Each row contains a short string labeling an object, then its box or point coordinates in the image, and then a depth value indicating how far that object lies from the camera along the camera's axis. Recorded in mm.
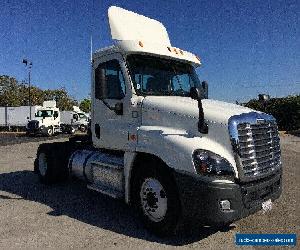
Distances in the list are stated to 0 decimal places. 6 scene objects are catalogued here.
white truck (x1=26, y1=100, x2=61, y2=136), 22815
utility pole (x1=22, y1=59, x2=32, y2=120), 33483
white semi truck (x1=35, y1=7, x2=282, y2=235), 3316
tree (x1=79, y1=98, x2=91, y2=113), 62442
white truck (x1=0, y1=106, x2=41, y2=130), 28359
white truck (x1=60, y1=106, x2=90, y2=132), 25841
